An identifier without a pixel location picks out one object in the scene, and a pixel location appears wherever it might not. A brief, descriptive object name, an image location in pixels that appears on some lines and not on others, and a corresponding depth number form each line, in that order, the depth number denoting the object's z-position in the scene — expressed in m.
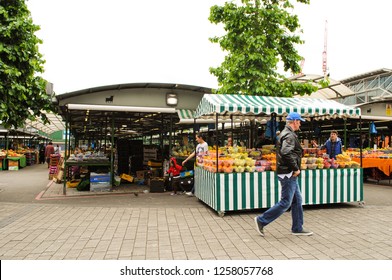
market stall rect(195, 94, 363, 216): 7.04
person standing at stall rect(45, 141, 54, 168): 21.28
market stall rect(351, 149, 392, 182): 12.85
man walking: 5.18
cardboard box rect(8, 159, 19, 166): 20.92
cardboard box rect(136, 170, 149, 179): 13.36
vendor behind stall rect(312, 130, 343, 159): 9.23
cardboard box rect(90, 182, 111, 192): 10.58
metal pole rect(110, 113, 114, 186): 10.76
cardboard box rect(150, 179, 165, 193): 10.58
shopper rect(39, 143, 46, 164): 29.53
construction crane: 102.94
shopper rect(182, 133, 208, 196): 8.99
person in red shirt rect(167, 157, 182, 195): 10.16
